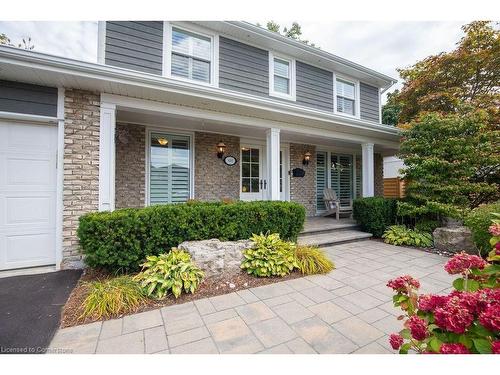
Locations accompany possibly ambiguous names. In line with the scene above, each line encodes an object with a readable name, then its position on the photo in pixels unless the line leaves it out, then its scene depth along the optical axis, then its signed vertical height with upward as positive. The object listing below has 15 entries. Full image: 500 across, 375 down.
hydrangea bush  1.09 -0.61
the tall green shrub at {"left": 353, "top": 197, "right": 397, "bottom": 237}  6.14 -0.59
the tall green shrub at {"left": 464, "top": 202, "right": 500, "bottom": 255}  4.21 -0.62
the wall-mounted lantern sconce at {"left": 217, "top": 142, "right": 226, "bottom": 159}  6.58 +1.19
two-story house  3.71 +1.52
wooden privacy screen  11.65 +0.17
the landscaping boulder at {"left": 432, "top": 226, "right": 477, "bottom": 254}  4.82 -1.02
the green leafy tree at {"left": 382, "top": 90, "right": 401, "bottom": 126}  18.20 +6.10
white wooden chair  7.62 -0.46
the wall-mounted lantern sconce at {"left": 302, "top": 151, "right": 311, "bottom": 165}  8.20 +1.16
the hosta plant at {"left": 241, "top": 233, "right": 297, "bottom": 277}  3.61 -1.05
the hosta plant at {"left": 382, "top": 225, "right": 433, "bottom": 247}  5.46 -1.09
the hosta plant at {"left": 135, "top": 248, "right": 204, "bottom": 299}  2.94 -1.12
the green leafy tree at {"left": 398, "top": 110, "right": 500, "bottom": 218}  5.31 +0.63
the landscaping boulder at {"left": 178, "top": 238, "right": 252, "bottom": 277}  3.42 -0.95
